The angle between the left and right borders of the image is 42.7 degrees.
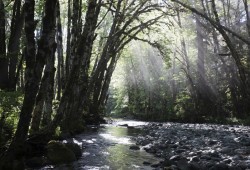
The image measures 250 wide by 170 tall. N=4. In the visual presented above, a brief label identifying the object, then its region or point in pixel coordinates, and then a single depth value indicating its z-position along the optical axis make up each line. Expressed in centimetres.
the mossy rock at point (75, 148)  939
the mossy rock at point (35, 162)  772
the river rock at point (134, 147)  1181
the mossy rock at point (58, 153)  841
